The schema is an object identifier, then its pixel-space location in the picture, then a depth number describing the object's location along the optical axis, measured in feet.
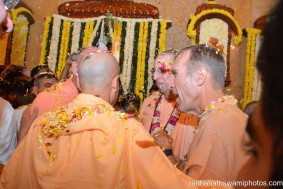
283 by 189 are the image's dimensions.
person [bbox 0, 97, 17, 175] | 8.77
